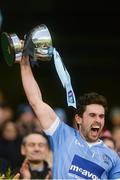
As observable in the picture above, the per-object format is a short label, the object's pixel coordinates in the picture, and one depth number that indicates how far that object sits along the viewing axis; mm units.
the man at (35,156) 17344
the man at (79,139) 13742
